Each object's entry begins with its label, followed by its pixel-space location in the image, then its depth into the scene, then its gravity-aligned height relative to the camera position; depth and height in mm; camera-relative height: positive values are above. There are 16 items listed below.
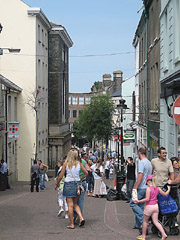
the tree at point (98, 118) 53250 -242
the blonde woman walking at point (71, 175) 9383 -1174
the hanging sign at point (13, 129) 27516 -757
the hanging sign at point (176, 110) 7075 +78
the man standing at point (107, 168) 34688 -3831
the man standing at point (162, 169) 9320 -1051
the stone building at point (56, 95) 43062 +1955
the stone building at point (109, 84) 81188 +6469
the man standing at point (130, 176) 14352 -1817
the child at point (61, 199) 11605 -2117
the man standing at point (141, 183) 8913 -1257
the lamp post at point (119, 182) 16100 -2285
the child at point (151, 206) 8198 -1567
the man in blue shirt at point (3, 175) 22391 -2807
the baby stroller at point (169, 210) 8656 -1719
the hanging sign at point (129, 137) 31119 -1395
